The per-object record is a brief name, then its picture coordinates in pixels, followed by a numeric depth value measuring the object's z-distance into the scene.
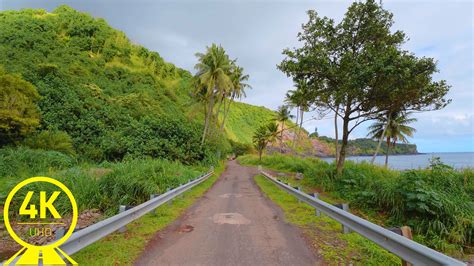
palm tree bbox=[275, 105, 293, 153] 50.21
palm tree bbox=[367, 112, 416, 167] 34.19
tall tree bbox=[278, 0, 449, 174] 10.23
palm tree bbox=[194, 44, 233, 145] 28.17
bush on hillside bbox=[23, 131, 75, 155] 18.09
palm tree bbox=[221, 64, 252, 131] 34.59
